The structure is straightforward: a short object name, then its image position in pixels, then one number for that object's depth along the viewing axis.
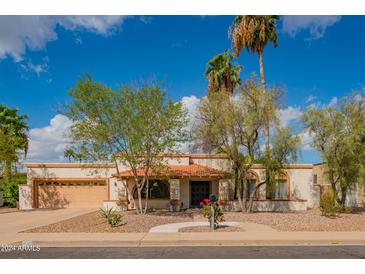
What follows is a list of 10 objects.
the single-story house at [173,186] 20.41
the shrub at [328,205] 16.06
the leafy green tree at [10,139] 21.26
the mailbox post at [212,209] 12.26
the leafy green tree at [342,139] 17.39
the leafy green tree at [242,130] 17.30
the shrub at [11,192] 24.05
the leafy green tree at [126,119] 14.81
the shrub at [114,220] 12.68
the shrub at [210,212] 12.54
